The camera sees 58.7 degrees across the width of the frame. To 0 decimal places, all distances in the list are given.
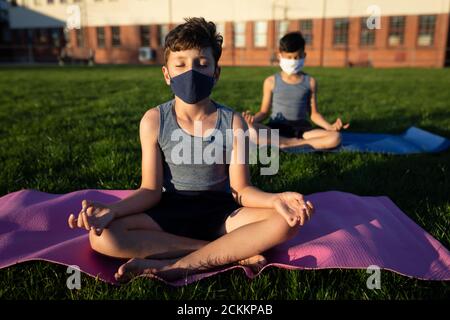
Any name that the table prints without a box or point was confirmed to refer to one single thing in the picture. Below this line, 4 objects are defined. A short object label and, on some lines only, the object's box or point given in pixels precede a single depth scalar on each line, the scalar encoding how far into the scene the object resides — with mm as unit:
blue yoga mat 5207
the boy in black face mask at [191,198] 2314
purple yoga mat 2395
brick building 29922
